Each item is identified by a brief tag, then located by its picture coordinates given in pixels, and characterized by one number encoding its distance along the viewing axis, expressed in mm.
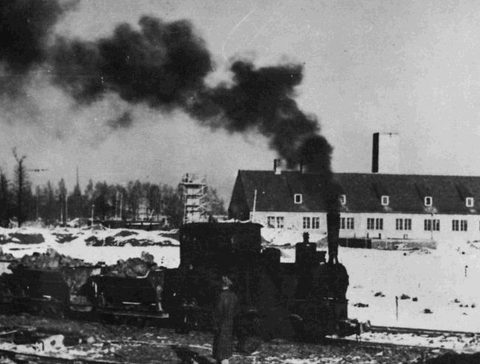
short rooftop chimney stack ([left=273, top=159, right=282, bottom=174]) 51553
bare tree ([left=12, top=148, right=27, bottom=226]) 50663
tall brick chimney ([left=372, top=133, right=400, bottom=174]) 53812
